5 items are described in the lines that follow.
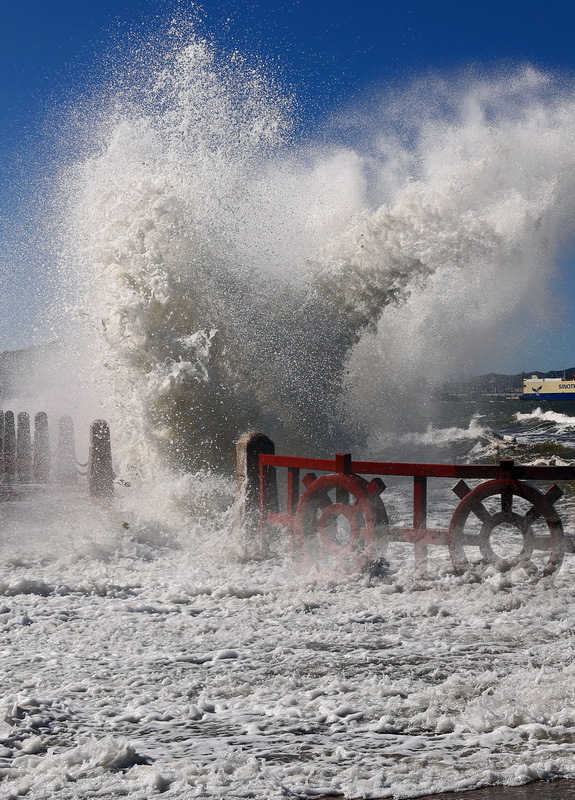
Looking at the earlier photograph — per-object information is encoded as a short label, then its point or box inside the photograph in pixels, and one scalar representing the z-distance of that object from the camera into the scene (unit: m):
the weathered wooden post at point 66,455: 13.54
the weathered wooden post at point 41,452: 13.38
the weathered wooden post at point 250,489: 7.71
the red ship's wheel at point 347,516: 6.50
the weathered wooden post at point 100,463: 11.22
